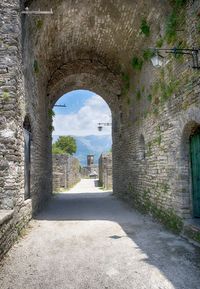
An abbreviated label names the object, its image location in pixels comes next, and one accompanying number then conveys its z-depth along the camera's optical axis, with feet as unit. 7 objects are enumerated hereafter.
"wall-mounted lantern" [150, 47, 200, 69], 19.54
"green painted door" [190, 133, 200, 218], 21.15
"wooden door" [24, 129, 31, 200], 25.88
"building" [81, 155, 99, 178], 160.86
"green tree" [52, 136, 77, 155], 186.44
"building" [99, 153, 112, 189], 71.36
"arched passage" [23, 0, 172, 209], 29.50
